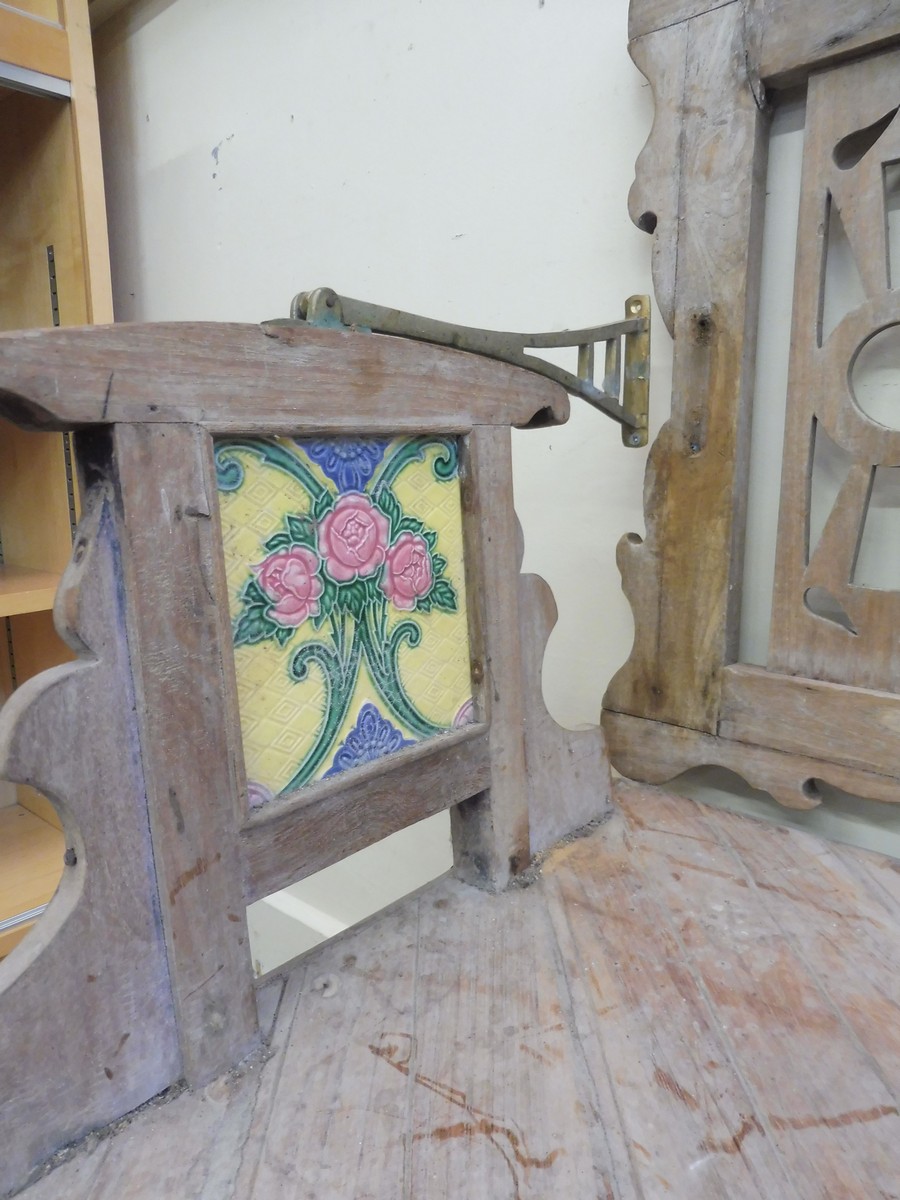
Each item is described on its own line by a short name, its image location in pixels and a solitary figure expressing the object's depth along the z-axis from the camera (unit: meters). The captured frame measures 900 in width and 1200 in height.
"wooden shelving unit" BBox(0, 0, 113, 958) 1.12
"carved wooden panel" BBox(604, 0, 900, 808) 0.72
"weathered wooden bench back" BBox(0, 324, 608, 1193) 0.42
